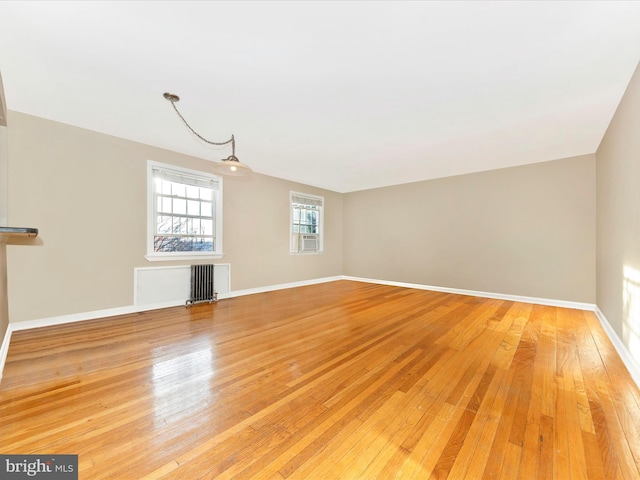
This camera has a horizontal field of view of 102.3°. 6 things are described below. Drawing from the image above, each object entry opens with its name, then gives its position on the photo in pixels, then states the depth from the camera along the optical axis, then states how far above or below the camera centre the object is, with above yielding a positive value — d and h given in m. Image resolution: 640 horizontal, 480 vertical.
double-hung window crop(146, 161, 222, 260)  4.30 +0.51
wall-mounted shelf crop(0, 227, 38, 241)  1.68 +0.06
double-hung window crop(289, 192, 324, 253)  6.68 +0.52
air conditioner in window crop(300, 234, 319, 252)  6.98 -0.01
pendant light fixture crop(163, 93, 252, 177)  2.84 +0.98
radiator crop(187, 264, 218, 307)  4.61 -0.79
